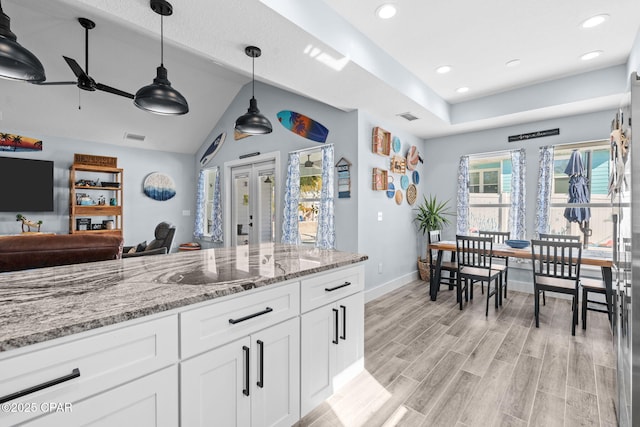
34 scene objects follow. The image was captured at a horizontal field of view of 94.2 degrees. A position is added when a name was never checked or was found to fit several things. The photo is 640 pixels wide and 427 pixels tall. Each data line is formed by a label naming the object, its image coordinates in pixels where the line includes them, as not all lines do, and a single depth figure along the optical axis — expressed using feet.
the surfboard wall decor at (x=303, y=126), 14.30
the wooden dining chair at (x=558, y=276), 9.59
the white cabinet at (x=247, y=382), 3.81
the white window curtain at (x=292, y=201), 15.46
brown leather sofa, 6.05
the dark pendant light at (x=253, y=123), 8.82
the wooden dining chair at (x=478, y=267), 11.24
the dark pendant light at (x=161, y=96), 6.57
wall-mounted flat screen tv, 16.20
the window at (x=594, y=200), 12.99
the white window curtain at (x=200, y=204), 22.58
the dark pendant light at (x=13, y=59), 4.62
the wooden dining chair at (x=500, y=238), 12.55
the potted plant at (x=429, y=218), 16.29
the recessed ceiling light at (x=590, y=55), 10.23
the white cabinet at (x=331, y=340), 5.48
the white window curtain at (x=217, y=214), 20.66
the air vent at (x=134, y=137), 19.15
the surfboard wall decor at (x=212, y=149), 20.78
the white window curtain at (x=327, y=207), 13.75
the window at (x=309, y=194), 14.89
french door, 17.71
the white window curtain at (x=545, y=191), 13.87
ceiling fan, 10.77
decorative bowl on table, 12.03
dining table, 9.60
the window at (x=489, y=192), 15.79
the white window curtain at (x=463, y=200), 16.29
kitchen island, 2.75
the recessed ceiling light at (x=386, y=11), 8.07
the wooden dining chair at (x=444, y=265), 13.01
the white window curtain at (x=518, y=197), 14.60
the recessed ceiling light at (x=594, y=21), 8.38
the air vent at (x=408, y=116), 13.74
